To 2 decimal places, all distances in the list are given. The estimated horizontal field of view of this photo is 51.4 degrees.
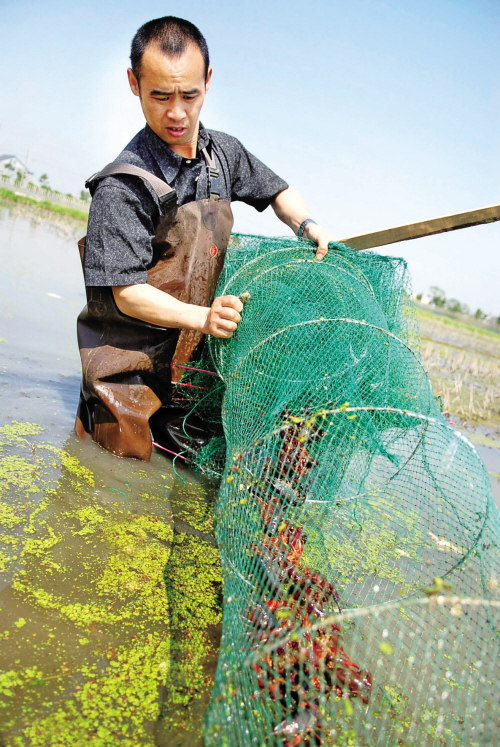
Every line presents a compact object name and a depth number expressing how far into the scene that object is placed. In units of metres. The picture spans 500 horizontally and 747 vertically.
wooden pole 2.84
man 2.68
